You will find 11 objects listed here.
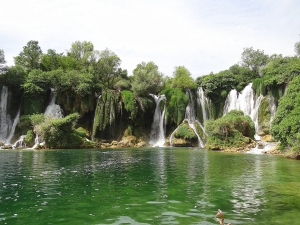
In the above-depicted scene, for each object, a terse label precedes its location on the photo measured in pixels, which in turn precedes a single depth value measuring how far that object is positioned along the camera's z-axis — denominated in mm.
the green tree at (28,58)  69375
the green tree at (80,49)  79750
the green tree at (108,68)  73312
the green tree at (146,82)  60719
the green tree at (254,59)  79625
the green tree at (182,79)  62938
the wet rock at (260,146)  41091
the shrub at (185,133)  53281
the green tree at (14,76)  56969
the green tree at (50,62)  69812
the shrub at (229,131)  44438
